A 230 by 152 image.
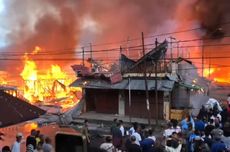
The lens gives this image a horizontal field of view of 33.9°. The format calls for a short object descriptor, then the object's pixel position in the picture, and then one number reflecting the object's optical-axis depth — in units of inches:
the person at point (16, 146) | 277.3
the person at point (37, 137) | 313.8
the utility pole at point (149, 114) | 590.7
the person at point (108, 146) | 280.7
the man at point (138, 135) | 335.1
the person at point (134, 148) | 277.9
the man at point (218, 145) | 262.4
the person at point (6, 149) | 242.8
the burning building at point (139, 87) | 649.0
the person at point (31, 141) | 304.3
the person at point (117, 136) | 379.6
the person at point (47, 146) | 265.4
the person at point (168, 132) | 333.7
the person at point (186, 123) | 366.6
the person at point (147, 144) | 300.7
